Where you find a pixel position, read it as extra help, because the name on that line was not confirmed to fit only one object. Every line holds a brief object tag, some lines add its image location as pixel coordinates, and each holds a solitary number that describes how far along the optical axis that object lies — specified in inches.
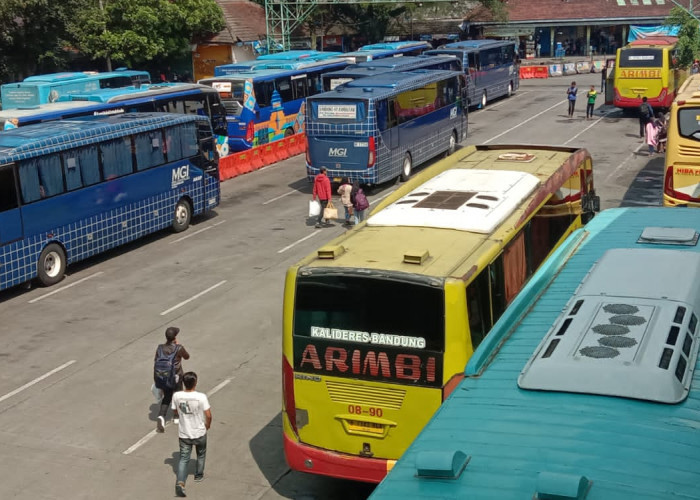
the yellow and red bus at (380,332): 375.6
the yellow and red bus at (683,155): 783.1
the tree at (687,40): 1651.1
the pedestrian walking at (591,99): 1565.0
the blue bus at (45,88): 1461.6
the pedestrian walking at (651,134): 1286.9
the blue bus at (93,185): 761.6
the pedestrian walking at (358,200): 904.3
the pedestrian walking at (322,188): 955.3
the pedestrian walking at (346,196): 943.0
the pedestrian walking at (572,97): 1573.6
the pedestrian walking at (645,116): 1360.7
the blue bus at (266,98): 1347.2
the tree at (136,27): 1927.9
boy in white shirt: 432.8
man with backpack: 511.5
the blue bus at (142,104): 1059.9
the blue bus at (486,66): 1755.7
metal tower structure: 2215.9
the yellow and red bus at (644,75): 1595.7
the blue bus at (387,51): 1823.3
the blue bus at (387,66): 1379.2
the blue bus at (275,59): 1574.8
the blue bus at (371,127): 1069.1
